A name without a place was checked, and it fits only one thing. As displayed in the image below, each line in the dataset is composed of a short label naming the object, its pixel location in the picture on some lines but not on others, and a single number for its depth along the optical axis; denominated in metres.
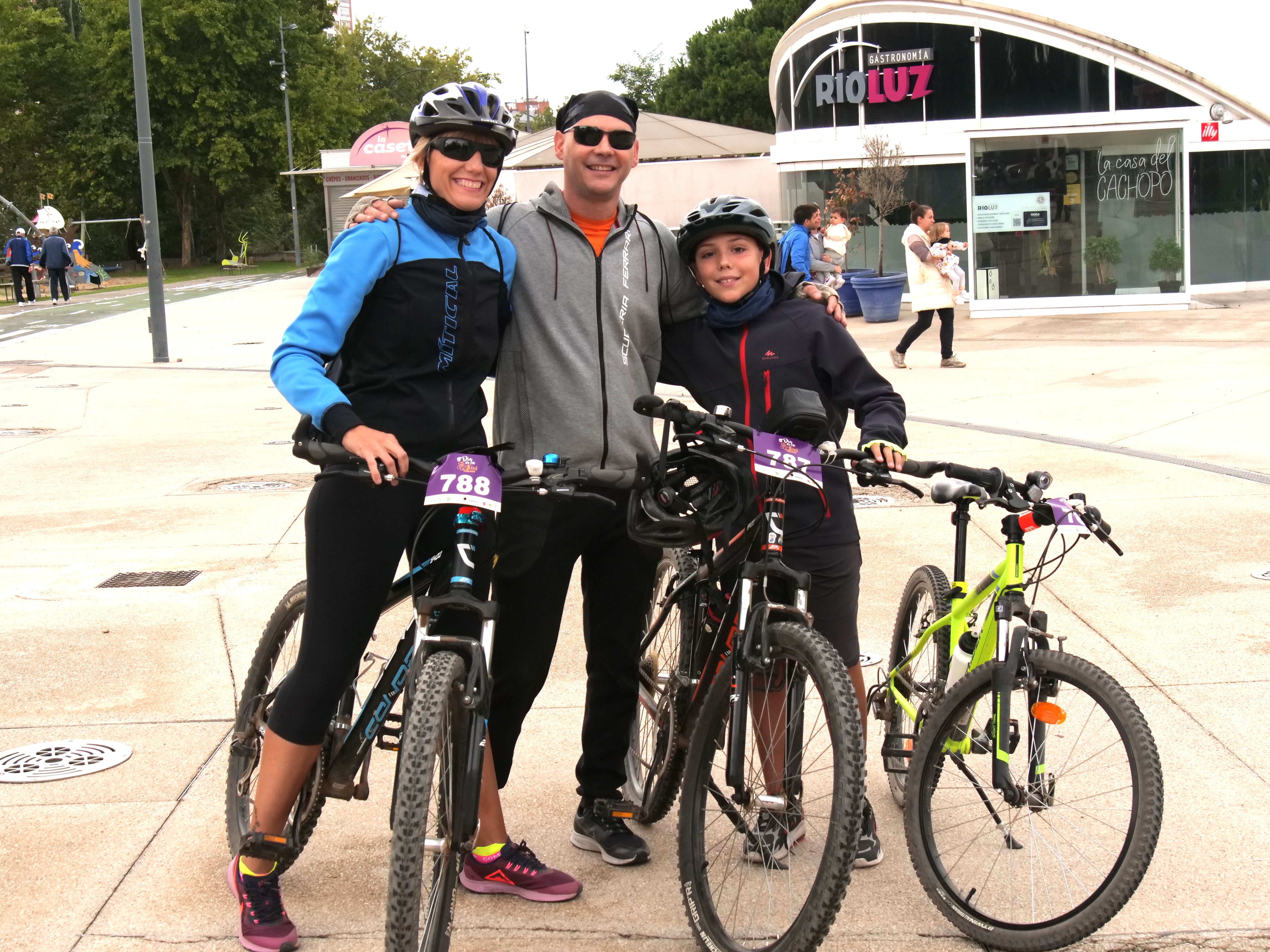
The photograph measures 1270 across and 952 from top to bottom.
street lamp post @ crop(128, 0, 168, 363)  17.84
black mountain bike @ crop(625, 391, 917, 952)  2.98
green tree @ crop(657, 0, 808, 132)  56.44
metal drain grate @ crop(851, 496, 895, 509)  7.90
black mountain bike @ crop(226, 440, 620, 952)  2.66
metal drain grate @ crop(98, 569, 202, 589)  6.43
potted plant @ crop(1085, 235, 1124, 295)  20.41
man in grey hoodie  3.39
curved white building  20.23
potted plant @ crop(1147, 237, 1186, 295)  20.42
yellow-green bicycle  2.96
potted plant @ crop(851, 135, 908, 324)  20.98
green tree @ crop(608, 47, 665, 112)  75.50
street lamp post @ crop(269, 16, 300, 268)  55.12
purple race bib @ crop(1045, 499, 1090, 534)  3.02
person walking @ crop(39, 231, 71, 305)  31.95
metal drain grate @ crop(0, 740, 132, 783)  4.22
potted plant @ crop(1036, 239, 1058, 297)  20.47
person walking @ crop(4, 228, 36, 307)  30.98
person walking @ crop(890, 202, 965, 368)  14.73
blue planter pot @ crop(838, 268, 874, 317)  21.61
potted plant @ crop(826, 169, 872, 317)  21.80
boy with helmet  3.39
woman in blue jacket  2.99
